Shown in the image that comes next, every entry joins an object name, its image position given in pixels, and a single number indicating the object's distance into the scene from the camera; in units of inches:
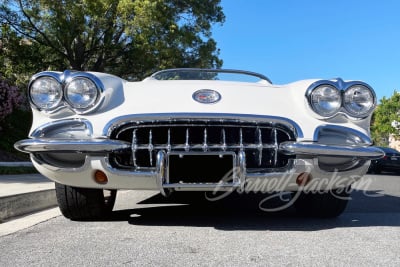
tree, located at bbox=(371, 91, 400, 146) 1667.1
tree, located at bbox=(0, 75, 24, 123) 428.1
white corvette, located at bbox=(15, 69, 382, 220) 112.1
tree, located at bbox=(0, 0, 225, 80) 588.4
